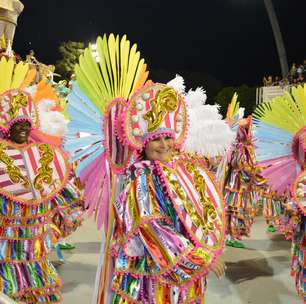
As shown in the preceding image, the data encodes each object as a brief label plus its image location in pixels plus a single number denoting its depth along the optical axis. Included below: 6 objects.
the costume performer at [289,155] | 3.22
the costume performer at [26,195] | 2.90
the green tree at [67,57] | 19.22
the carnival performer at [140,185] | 1.97
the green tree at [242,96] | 16.68
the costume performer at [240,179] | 5.58
